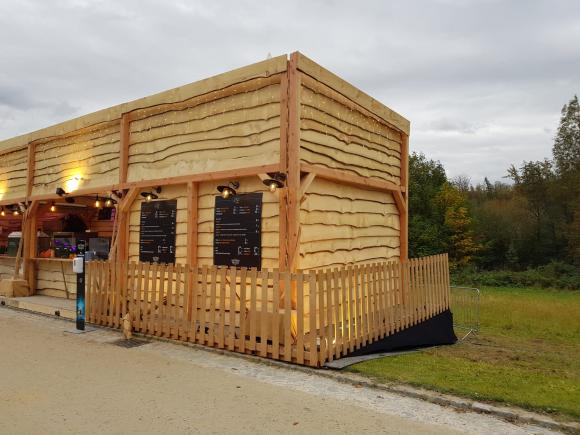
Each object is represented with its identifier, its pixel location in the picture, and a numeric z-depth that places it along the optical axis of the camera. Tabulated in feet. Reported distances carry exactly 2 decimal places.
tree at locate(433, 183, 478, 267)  126.11
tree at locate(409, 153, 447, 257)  122.11
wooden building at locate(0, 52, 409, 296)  22.81
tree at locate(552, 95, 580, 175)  120.98
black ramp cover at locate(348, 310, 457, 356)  22.87
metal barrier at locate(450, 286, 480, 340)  43.75
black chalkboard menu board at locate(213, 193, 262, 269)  23.67
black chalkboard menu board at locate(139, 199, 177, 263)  28.09
